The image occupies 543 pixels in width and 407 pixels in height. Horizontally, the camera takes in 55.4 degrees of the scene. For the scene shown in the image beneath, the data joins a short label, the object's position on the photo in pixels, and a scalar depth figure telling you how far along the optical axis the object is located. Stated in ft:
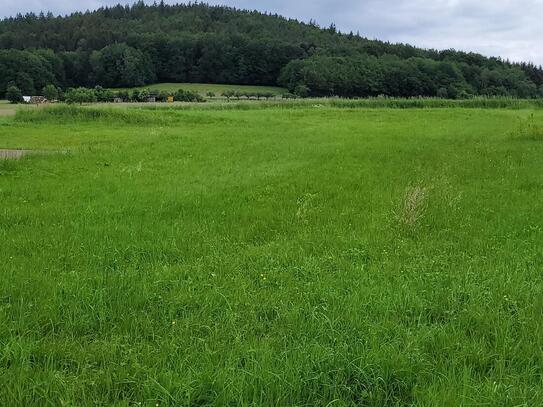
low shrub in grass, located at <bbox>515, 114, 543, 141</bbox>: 76.84
